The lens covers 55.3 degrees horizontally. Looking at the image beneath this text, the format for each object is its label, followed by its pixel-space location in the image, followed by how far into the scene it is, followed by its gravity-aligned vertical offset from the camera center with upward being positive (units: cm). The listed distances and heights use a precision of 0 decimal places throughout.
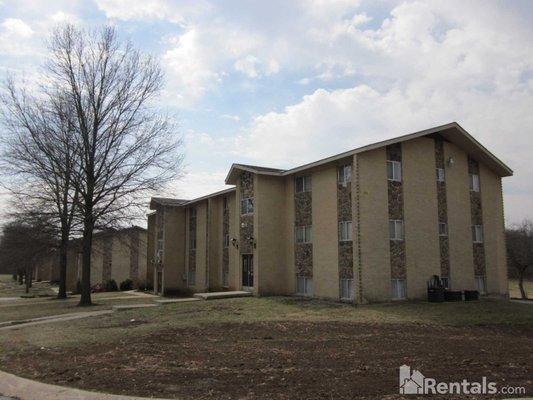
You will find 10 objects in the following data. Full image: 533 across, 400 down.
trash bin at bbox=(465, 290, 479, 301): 2397 -173
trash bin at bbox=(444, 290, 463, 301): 2333 -168
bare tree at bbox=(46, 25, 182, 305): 2616 +564
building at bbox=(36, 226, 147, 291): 4769 -26
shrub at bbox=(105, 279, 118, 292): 4719 -209
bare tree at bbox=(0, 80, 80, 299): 2545 +550
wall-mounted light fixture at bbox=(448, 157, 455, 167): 2589 +491
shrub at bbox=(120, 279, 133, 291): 4744 -203
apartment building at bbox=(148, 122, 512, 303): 2267 +187
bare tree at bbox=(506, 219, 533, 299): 3753 +34
